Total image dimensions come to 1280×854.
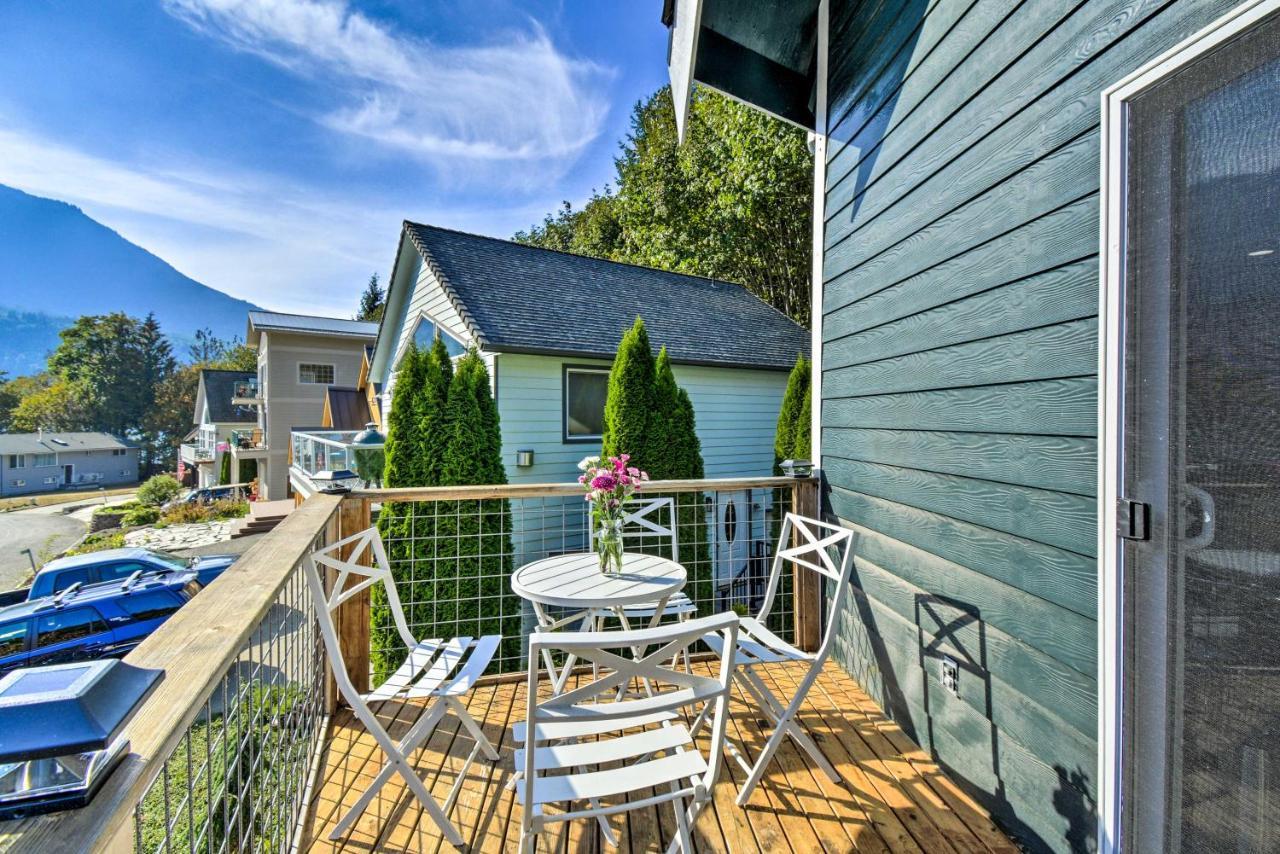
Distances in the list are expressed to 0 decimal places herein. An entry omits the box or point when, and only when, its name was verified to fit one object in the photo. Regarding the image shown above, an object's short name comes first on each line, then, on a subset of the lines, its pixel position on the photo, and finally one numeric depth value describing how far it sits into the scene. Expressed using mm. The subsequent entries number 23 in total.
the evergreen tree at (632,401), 6102
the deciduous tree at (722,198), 10758
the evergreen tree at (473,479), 5340
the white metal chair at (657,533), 2836
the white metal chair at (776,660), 2029
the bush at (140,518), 19766
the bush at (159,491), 23578
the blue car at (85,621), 7996
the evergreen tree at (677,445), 6207
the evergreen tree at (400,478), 4934
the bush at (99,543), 16328
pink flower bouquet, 2572
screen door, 1151
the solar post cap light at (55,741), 521
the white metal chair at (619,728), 1287
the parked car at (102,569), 10117
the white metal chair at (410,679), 1802
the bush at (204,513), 19156
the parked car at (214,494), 21788
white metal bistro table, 2199
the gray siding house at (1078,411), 1198
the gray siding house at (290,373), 17594
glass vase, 2564
